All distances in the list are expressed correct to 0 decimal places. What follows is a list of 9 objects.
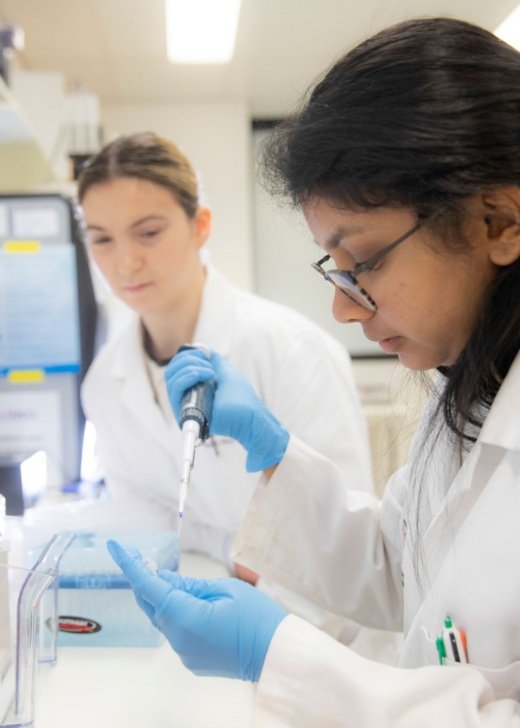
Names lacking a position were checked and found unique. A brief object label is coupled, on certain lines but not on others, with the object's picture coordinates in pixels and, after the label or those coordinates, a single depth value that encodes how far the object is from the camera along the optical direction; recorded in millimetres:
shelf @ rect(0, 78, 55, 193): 2239
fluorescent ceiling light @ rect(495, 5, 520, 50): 3348
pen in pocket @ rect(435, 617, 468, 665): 813
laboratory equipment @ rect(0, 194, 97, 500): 2600
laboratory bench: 901
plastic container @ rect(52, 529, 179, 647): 1101
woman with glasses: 779
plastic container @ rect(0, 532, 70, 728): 854
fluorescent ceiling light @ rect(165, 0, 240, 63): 3145
